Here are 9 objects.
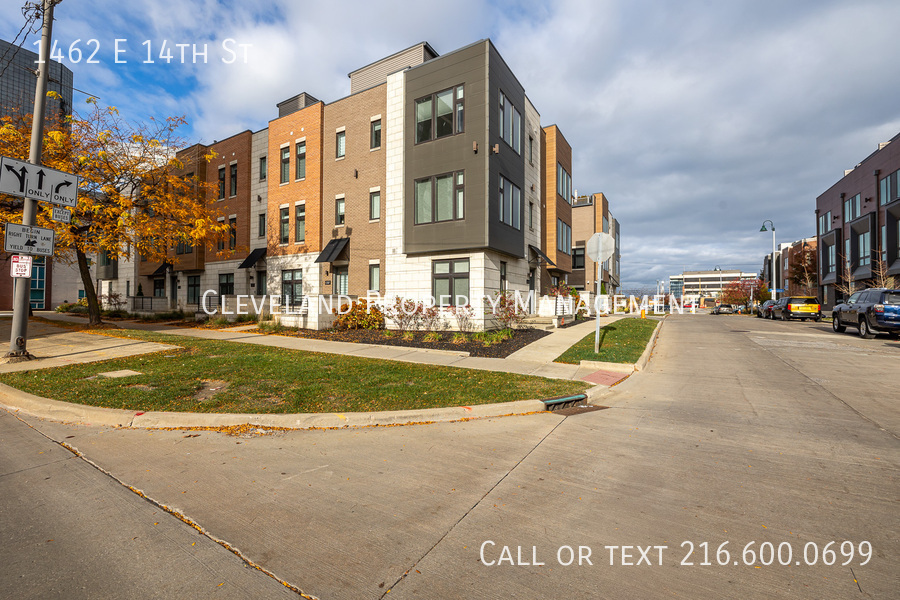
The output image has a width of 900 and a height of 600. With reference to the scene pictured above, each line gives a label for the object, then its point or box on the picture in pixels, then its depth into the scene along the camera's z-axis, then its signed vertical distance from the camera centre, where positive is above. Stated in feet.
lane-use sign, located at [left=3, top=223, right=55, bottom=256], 31.40 +4.56
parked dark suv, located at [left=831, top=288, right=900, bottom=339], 52.13 -0.98
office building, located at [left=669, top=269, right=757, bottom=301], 633.61 +22.70
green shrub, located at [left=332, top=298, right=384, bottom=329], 58.95 -2.25
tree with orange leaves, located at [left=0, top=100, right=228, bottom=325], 52.70 +14.73
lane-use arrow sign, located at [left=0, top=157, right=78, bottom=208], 31.22 +9.02
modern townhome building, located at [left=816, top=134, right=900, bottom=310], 112.27 +24.20
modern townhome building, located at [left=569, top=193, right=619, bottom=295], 138.72 +24.86
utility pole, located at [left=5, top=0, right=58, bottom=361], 32.99 +7.64
